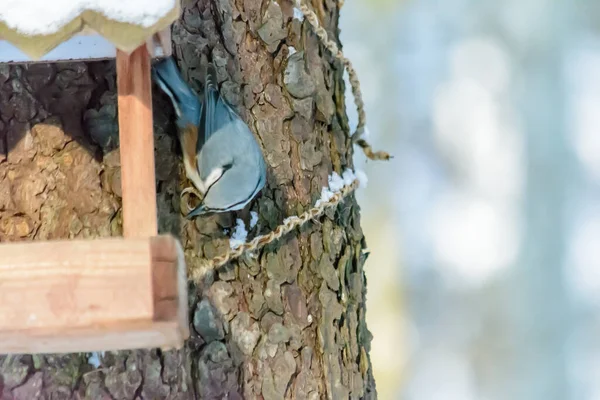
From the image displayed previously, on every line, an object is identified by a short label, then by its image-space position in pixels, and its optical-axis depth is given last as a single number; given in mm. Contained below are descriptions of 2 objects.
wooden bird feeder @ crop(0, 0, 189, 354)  5360
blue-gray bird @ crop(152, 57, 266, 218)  5552
